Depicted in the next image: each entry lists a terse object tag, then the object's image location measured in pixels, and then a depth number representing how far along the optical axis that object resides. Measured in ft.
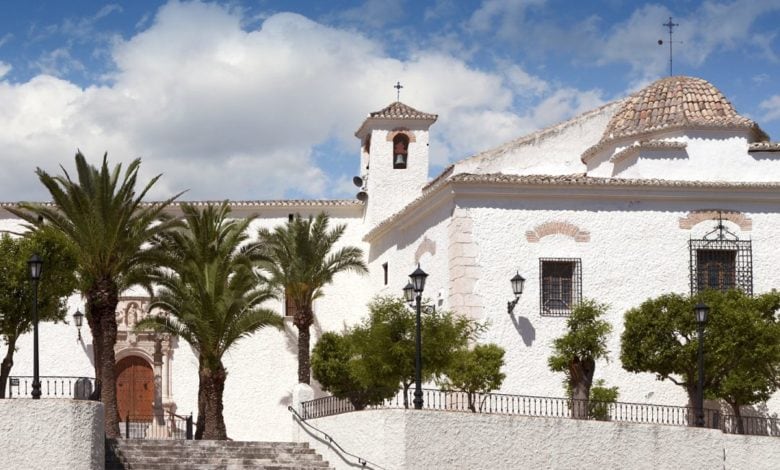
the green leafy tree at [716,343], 78.38
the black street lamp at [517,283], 84.28
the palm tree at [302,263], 101.50
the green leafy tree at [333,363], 97.71
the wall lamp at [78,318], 107.55
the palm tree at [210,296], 83.71
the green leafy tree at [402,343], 73.61
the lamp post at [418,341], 66.13
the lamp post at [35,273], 63.72
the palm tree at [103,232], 78.07
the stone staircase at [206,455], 71.61
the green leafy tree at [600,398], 75.20
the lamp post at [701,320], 71.41
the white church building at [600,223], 85.35
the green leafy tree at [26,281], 71.20
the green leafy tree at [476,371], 77.15
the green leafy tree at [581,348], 79.30
